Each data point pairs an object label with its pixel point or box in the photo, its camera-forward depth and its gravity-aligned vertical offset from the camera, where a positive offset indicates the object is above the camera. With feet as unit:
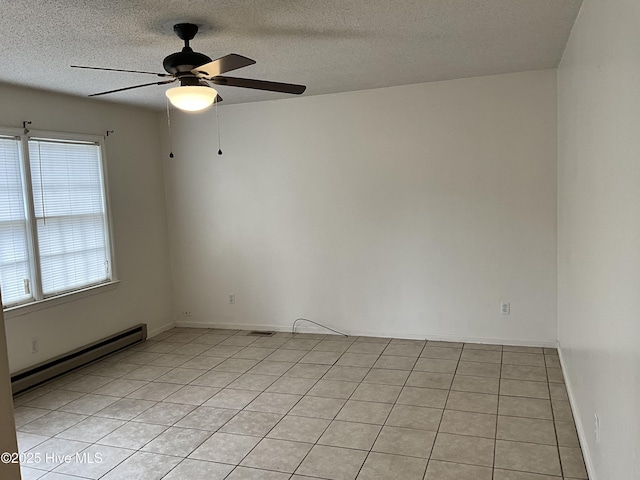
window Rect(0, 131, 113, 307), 13.29 -0.04
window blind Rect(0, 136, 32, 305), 13.08 -0.35
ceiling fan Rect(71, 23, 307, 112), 8.67 +2.32
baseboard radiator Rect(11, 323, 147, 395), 13.42 -4.22
